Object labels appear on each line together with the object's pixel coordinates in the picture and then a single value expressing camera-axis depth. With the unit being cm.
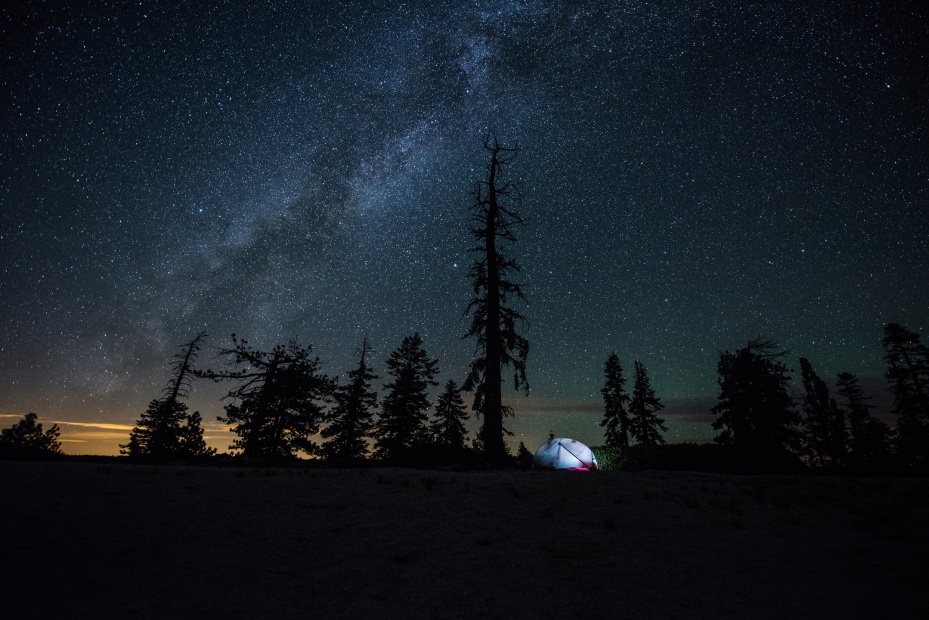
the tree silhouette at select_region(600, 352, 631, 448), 4159
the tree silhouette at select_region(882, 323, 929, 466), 3192
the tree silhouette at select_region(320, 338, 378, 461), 3203
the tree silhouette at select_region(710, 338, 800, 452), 3034
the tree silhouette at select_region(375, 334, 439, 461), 3266
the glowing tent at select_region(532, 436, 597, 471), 1484
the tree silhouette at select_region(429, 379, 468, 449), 3731
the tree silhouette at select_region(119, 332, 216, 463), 3061
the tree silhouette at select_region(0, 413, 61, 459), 3691
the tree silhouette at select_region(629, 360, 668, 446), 4097
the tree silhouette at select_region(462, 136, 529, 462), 1441
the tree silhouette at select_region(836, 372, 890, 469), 3647
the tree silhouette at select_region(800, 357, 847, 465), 3919
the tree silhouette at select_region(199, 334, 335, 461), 2436
